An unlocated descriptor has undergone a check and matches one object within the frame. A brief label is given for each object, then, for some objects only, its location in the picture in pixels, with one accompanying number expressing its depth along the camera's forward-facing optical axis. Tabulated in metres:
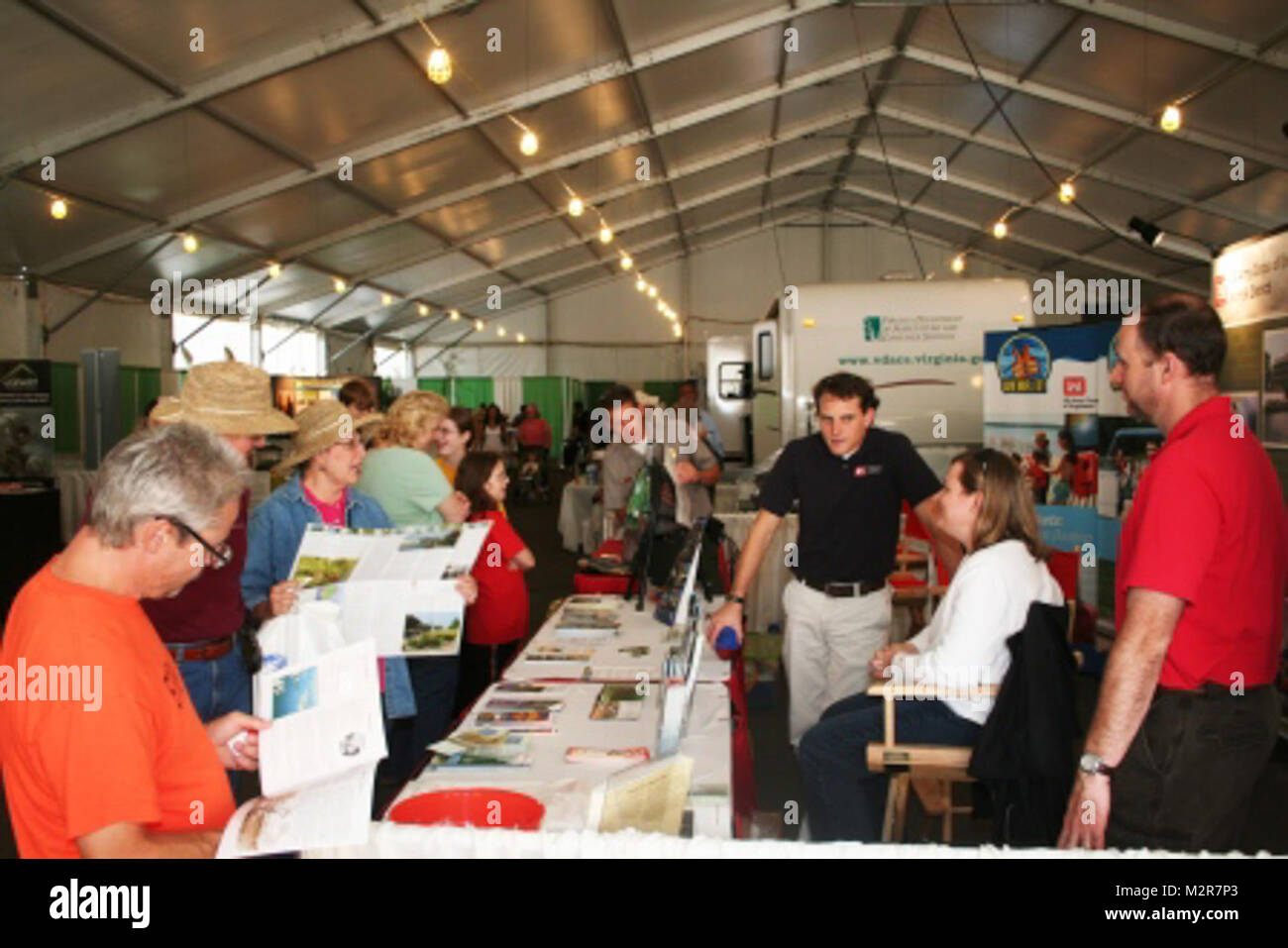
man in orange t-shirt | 1.32
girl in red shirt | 3.89
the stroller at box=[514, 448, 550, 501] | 15.98
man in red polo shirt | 1.93
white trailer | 7.90
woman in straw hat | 2.96
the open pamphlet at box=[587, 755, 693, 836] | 1.64
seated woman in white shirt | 2.87
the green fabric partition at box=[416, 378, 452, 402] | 22.27
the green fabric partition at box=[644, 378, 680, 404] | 23.70
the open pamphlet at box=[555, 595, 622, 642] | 3.71
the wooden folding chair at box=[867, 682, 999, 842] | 2.87
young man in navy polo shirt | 3.61
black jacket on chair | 2.56
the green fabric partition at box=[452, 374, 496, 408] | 23.23
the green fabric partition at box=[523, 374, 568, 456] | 23.05
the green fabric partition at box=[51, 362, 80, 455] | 11.49
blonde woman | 3.54
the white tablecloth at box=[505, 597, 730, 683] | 3.23
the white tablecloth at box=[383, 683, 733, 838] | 2.18
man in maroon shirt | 2.59
